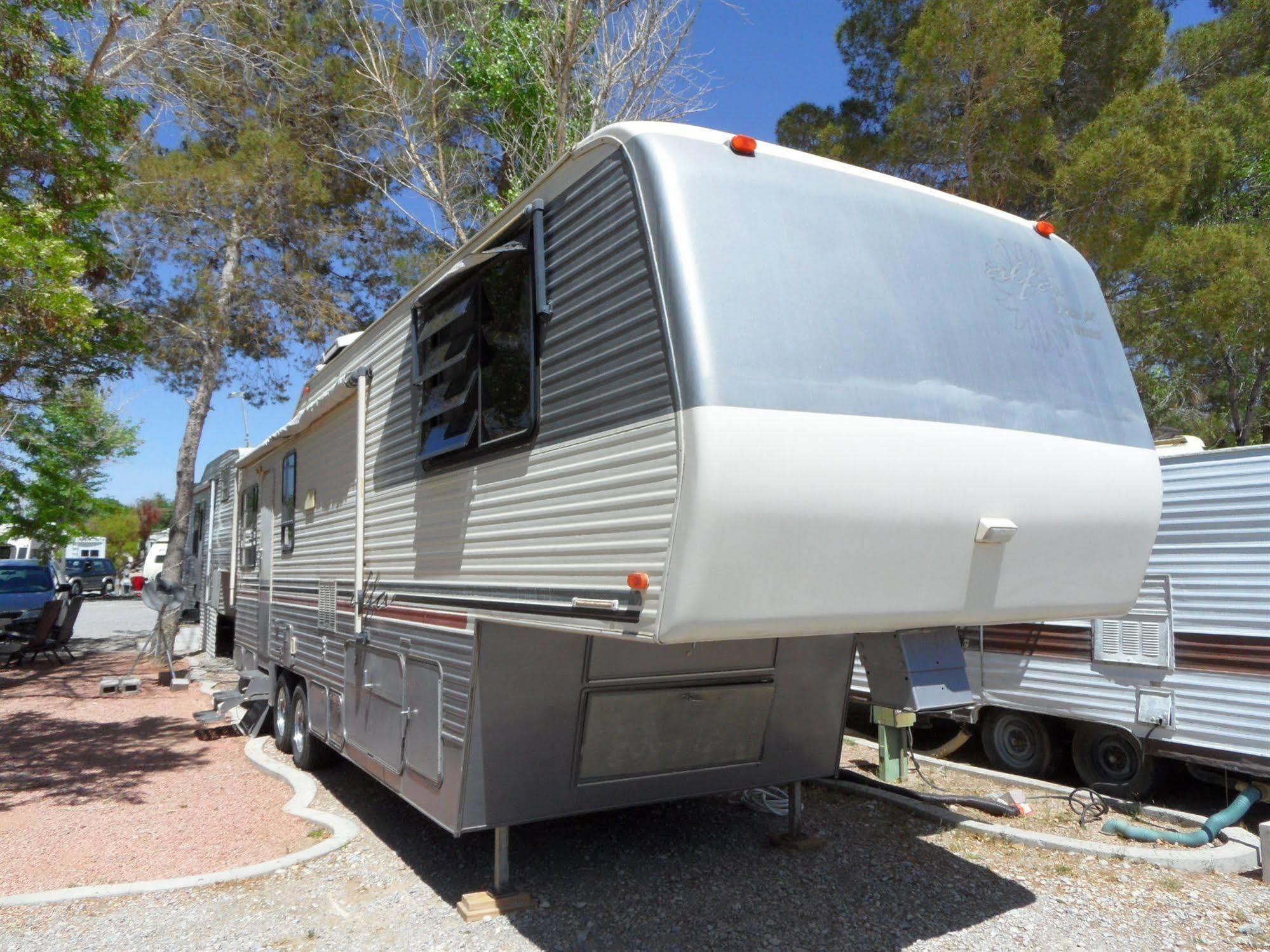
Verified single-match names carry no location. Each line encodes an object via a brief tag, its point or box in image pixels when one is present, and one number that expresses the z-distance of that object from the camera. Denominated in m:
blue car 15.11
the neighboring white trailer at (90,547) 41.03
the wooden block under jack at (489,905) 4.25
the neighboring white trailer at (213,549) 11.99
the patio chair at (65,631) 13.58
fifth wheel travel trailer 2.94
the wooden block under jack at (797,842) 5.21
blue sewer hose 5.18
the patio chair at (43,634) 12.99
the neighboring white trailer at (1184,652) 5.53
